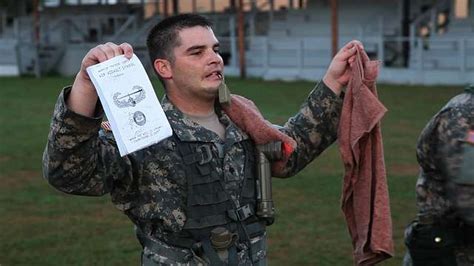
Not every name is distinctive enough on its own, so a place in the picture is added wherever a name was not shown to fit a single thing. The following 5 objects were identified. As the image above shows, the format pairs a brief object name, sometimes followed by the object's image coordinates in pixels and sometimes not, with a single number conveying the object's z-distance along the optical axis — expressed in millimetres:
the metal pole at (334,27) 27794
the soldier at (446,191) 3402
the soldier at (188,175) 3256
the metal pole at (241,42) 30822
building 27891
